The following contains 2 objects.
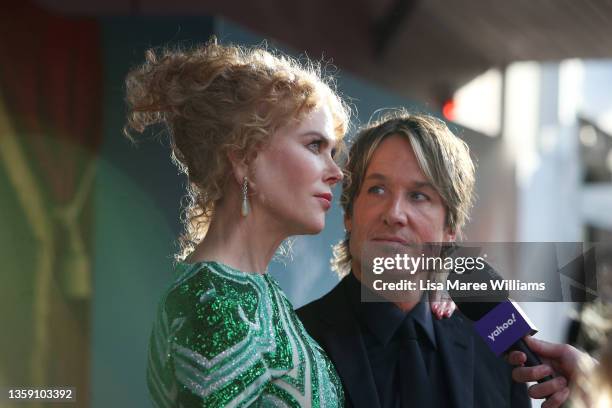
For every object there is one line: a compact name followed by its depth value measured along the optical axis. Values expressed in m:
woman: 2.65
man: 2.87
